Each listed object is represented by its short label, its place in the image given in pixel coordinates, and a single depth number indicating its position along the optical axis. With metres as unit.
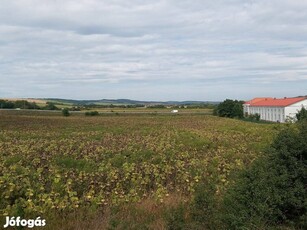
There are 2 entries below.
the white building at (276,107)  90.00
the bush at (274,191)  5.58
